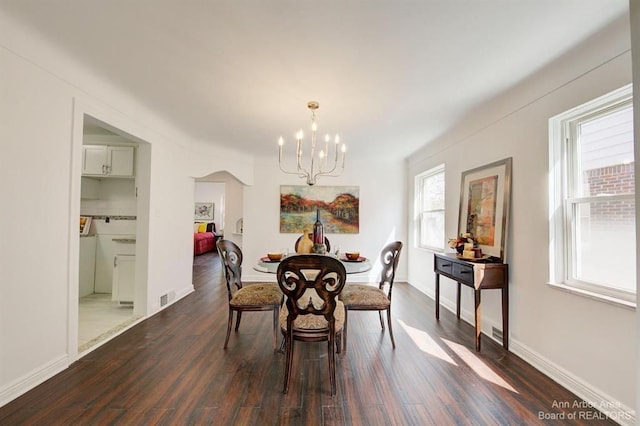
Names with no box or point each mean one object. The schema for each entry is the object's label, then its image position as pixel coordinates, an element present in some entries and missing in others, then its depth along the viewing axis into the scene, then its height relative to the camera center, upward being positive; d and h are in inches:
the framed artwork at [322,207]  216.1 +9.4
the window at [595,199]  71.6 +6.6
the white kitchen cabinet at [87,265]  154.8 -27.8
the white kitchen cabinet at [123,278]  141.3 -31.5
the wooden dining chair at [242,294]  102.6 -29.2
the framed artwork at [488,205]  107.4 +7.0
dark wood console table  101.7 -22.5
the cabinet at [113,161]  148.0 +30.3
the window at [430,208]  175.5 +8.2
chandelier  209.6 +41.6
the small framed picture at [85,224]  159.2 -4.3
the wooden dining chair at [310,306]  74.2 -25.3
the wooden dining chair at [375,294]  104.1 -29.4
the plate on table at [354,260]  110.1 -16.2
